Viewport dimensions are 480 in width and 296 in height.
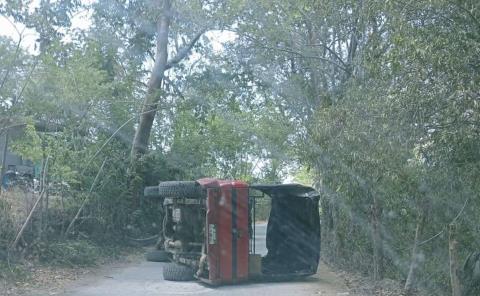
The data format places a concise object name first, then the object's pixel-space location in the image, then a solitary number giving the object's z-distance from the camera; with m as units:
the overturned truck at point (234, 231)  13.12
